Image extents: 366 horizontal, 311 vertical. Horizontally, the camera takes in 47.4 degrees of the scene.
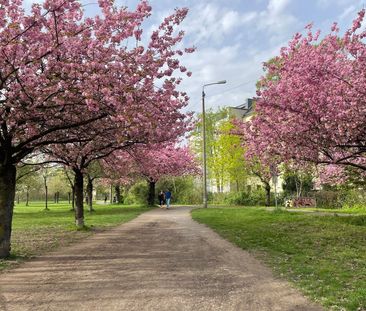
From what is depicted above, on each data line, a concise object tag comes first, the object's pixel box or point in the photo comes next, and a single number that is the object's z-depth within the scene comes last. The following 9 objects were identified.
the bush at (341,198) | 26.56
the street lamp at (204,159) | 32.40
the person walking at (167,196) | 34.41
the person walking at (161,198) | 38.78
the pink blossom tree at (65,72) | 9.09
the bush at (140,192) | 44.22
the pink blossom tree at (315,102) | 11.66
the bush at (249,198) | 38.81
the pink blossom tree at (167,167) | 35.83
